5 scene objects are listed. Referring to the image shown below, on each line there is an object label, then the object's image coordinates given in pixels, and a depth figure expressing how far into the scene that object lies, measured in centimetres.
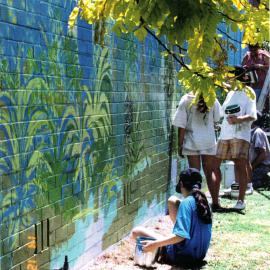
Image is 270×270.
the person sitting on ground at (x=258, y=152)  995
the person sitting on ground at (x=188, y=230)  502
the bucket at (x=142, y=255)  523
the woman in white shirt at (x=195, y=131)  746
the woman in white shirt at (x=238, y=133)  770
